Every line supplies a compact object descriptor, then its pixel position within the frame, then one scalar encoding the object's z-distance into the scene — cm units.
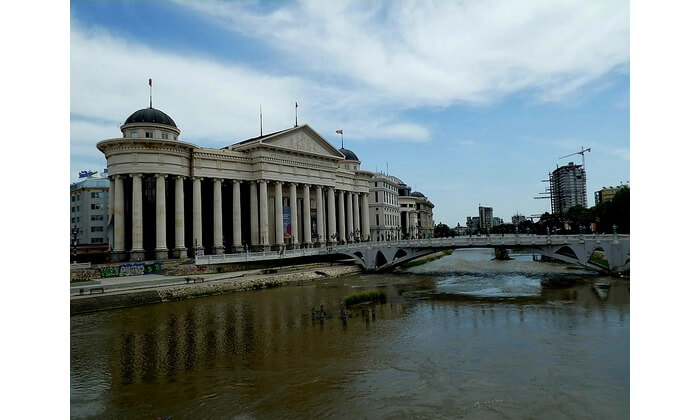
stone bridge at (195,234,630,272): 4100
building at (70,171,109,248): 7088
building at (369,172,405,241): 8944
